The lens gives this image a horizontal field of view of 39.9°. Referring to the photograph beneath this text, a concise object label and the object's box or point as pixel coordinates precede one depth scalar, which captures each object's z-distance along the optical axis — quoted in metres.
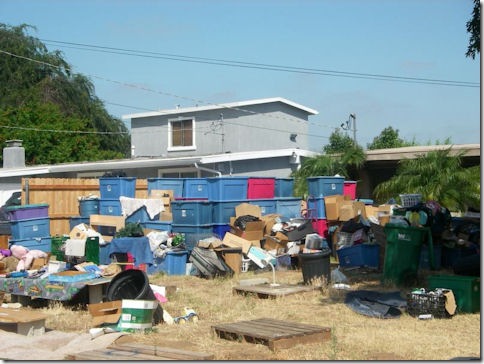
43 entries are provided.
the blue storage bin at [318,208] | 15.62
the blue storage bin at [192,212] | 14.47
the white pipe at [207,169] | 22.19
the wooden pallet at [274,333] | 7.40
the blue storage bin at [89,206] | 16.86
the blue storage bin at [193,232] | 14.26
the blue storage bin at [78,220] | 16.90
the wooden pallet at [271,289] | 10.65
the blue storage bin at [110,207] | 16.23
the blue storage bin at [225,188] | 14.94
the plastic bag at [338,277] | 11.72
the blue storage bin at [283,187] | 16.58
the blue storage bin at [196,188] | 15.38
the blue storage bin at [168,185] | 16.22
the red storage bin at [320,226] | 15.59
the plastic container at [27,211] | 15.41
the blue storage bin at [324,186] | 15.72
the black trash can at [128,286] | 9.69
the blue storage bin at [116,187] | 16.39
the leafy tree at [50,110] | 35.84
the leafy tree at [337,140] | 30.97
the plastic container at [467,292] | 9.05
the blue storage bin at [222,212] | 14.84
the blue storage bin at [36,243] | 15.55
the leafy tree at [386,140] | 37.90
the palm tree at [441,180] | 18.02
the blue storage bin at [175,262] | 13.88
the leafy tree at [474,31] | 10.02
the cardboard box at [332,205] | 15.30
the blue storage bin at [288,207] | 16.28
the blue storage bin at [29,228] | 15.54
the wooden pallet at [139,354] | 6.66
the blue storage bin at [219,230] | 14.80
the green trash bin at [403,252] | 11.04
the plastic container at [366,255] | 13.17
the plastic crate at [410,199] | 14.47
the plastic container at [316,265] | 11.44
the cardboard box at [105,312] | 8.86
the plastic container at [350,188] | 17.33
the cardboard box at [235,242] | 13.77
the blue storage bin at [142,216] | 15.41
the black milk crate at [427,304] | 8.81
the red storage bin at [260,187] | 15.58
